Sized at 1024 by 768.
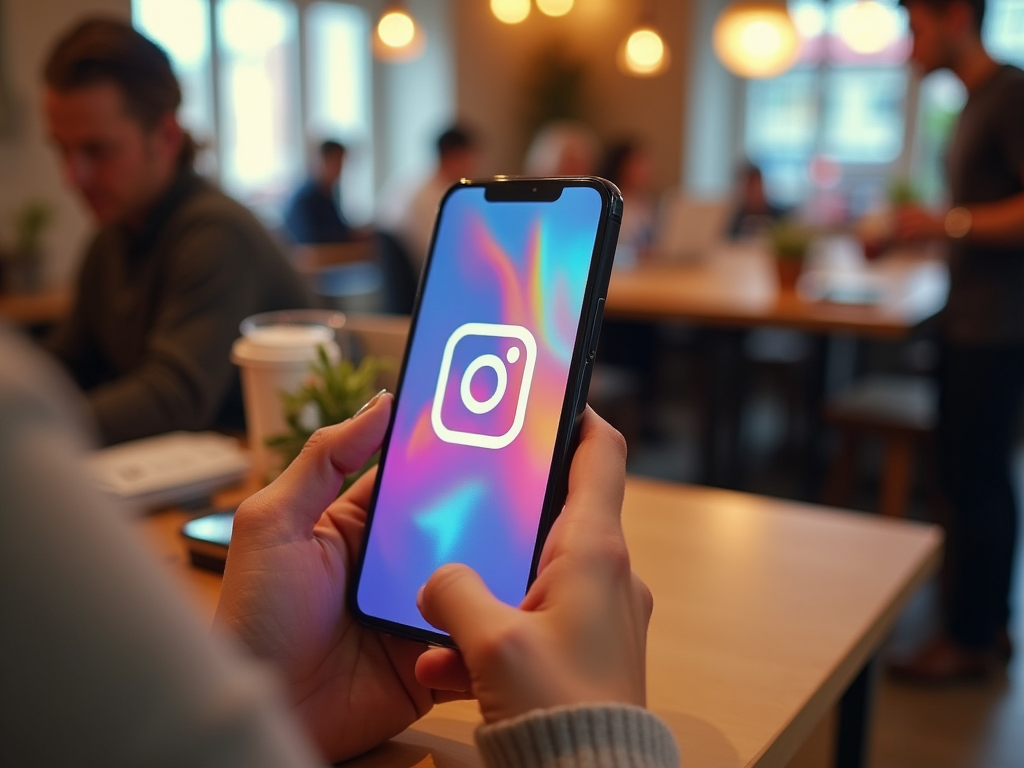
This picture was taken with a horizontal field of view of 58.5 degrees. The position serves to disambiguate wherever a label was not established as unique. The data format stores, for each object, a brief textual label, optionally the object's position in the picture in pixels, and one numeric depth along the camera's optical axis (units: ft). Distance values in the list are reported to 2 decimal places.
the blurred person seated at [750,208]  19.67
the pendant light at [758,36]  11.32
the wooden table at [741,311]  8.20
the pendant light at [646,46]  9.49
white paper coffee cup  3.37
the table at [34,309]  9.68
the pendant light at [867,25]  13.38
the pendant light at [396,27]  10.17
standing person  6.50
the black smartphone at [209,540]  2.86
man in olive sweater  4.39
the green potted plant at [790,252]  8.96
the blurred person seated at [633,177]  14.78
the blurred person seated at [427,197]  12.16
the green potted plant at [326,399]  2.89
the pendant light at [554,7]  7.52
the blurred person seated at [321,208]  18.48
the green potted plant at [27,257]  10.49
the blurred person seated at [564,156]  15.78
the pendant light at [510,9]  7.91
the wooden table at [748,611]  2.15
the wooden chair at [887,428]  8.70
